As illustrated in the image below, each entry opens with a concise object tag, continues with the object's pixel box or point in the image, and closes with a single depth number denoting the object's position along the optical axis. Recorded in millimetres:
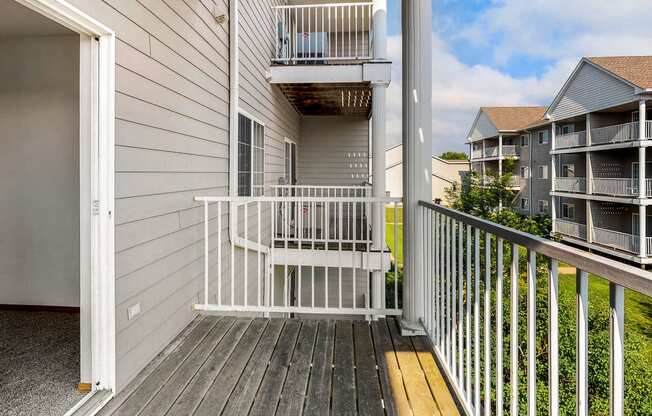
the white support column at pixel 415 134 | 2672
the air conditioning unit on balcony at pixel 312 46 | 7008
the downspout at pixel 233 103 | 4059
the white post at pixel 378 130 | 4820
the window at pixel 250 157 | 4609
